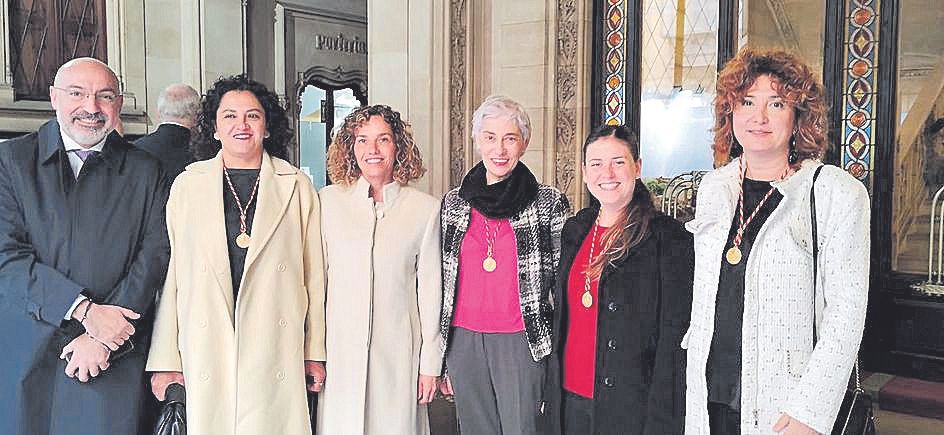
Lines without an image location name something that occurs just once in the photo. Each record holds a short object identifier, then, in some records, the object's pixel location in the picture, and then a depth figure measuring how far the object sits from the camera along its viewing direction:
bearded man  3.00
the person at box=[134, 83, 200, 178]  4.52
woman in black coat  2.59
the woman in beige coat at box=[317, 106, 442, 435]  3.18
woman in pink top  3.10
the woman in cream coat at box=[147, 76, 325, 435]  3.04
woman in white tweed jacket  2.24
